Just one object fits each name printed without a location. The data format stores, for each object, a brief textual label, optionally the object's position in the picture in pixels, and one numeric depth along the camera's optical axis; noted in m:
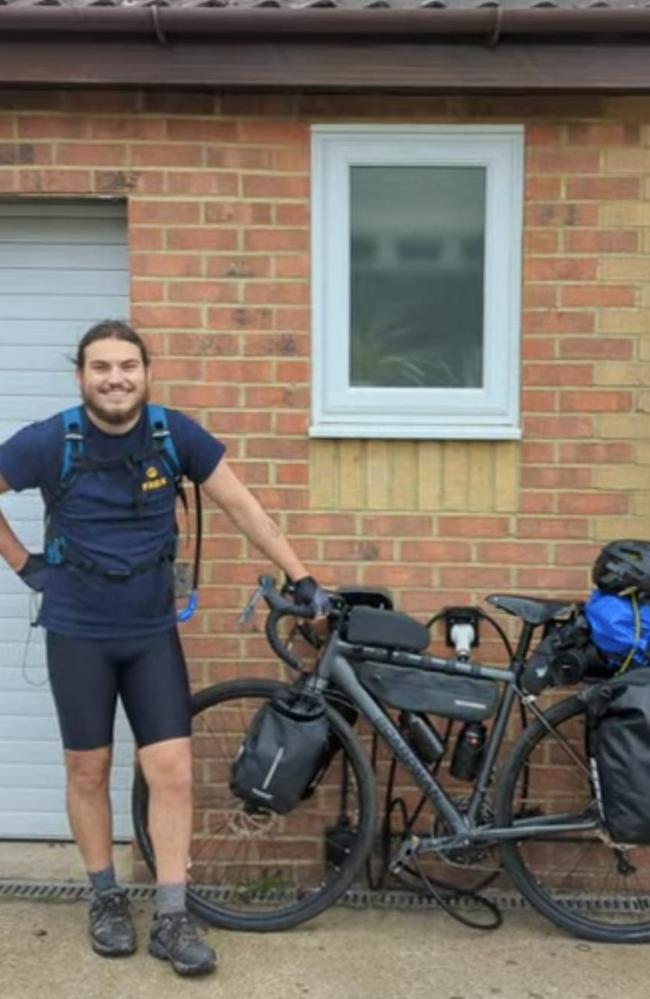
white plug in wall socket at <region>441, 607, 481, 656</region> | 3.92
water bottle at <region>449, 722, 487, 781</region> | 3.84
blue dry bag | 3.62
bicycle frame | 3.76
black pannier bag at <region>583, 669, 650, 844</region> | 3.50
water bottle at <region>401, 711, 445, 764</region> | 3.81
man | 3.48
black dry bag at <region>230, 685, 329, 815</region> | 3.62
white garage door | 4.18
